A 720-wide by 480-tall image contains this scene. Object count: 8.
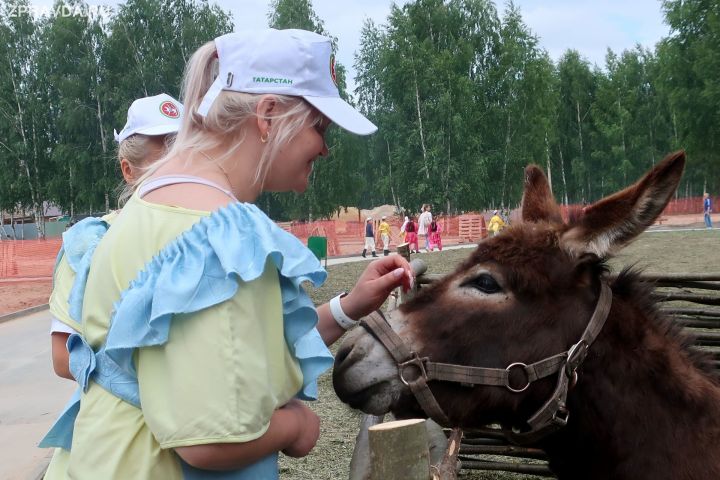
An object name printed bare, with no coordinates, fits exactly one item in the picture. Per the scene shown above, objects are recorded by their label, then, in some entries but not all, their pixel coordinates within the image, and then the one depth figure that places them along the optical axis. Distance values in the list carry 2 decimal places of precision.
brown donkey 2.06
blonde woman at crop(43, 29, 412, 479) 1.12
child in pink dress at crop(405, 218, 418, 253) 23.53
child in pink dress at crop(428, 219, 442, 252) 25.52
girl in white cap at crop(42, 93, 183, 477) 1.88
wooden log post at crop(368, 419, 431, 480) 1.30
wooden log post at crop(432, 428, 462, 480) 2.73
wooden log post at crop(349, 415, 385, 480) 3.07
